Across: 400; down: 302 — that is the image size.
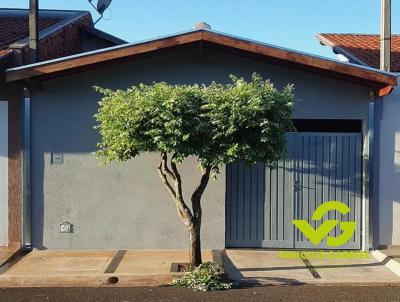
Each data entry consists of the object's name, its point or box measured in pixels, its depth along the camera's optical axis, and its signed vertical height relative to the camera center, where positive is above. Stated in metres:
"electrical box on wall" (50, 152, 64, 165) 9.53 -0.34
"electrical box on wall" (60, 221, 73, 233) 9.51 -1.56
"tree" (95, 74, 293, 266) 7.08 +0.19
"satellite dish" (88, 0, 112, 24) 13.64 +3.26
